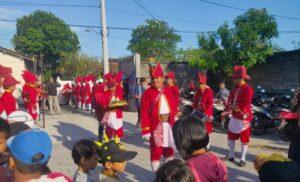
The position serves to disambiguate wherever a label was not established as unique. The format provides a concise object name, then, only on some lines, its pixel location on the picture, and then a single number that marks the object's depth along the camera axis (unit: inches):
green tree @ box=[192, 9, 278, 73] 376.6
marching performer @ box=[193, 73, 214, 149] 209.4
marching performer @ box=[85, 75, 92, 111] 494.4
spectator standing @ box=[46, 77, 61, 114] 440.3
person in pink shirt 77.2
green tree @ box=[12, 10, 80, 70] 1241.1
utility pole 424.6
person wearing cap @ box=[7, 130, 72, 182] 65.0
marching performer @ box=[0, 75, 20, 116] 189.0
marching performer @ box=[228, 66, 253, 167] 186.8
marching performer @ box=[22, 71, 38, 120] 285.5
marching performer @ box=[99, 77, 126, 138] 207.3
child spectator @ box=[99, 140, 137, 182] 85.8
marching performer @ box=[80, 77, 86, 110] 509.5
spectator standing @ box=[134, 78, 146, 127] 359.0
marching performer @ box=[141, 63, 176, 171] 154.4
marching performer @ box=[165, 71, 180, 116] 250.8
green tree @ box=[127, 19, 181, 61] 1435.9
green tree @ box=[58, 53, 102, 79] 957.3
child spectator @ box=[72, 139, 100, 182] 98.9
